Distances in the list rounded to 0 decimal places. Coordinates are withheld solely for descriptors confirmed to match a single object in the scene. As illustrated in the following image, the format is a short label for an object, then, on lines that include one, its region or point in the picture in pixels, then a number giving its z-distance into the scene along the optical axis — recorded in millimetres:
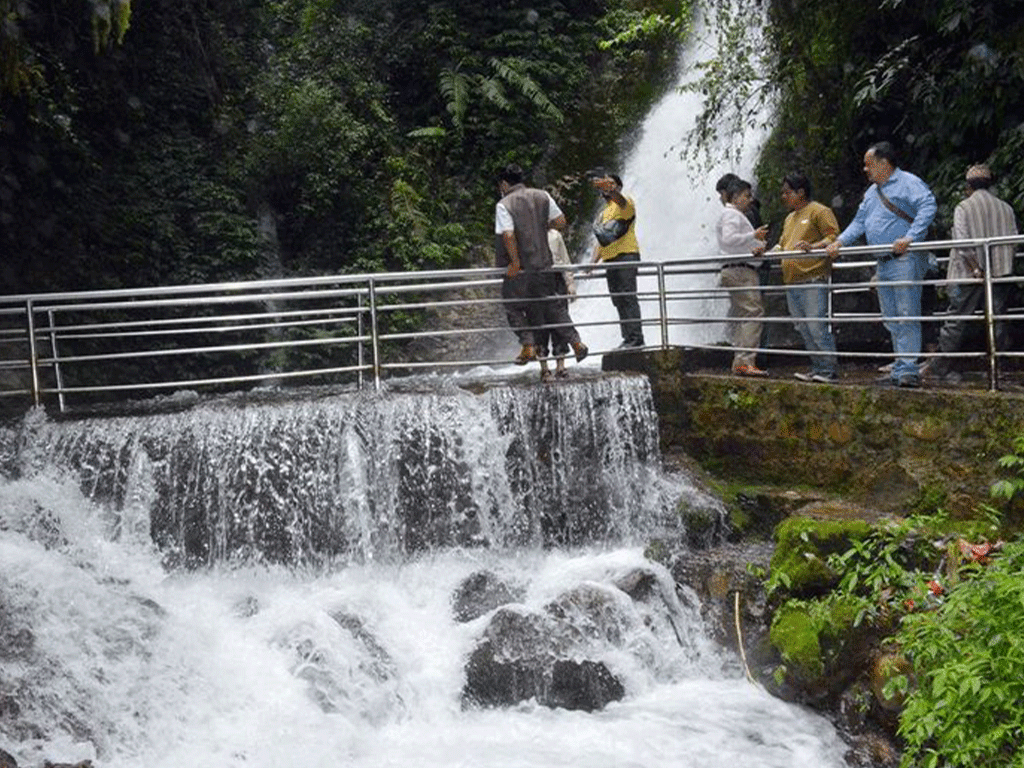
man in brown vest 9336
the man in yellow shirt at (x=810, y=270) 8734
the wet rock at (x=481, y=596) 7973
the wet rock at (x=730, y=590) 7559
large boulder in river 7277
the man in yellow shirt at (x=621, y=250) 9672
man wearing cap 8180
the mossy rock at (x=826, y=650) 6840
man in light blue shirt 7891
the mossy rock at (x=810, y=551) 7262
